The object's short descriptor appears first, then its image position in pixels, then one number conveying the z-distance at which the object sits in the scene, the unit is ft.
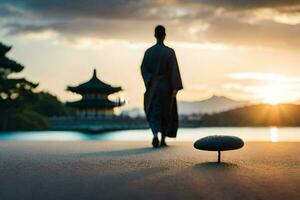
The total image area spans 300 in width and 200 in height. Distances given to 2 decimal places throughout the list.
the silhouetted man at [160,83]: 30.78
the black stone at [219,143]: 19.72
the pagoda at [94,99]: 215.10
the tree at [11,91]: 162.50
